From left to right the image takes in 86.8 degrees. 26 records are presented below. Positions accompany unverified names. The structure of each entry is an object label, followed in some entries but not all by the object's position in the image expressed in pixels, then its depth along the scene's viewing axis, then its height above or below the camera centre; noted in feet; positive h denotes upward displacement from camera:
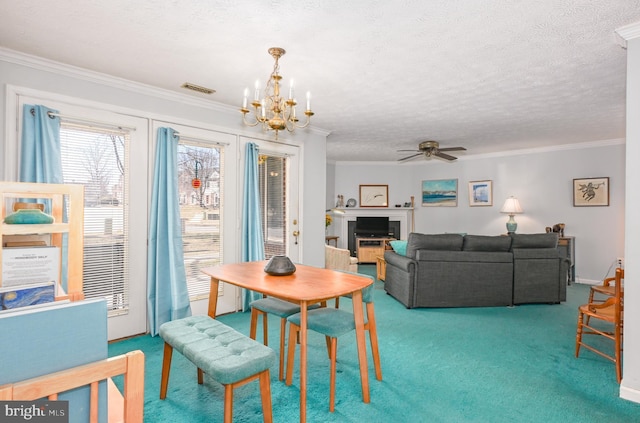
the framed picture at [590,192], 18.47 +1.15
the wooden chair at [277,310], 8.32 -2.54
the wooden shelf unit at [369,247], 25.40 -2.77
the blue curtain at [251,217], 13.39 -0.29
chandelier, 7.25 +2.26
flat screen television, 26.40 -1.20
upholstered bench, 5.52 -2.53
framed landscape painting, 24.67 +1.38
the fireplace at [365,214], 26.66 -0.75
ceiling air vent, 10.82 +3.99
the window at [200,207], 12.17 +0.09
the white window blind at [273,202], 14.71 +0.35
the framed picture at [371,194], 27.17 +1.34
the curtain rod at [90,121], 9.24 +2.56
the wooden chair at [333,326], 7.00 -2.55
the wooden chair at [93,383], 2.64 -1.45
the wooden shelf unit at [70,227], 4.30 -0.25
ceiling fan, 18.48 +3.39
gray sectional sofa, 14.16 -2.50
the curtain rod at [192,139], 11.68 +2.56
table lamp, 20.52 +0.17
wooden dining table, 6.25 -1.55
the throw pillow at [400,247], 15.83 -1.72
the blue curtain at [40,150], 8.69 +1.51
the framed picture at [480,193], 22.81 +1.27
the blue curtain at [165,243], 11.01 -1.11
